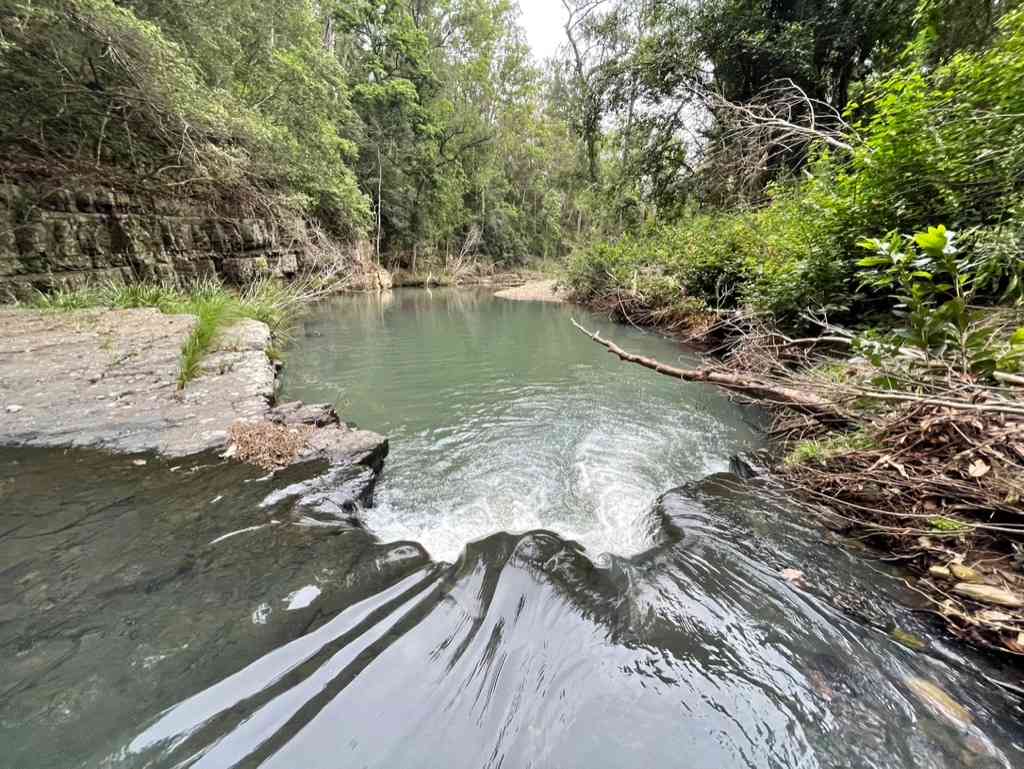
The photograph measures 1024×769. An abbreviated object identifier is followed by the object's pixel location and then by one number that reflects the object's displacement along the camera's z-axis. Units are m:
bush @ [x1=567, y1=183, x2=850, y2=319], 4.74
